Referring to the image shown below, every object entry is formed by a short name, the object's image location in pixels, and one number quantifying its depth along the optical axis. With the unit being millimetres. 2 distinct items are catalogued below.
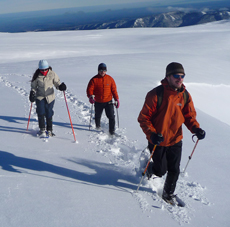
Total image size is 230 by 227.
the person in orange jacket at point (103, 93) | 4707
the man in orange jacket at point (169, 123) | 2686
